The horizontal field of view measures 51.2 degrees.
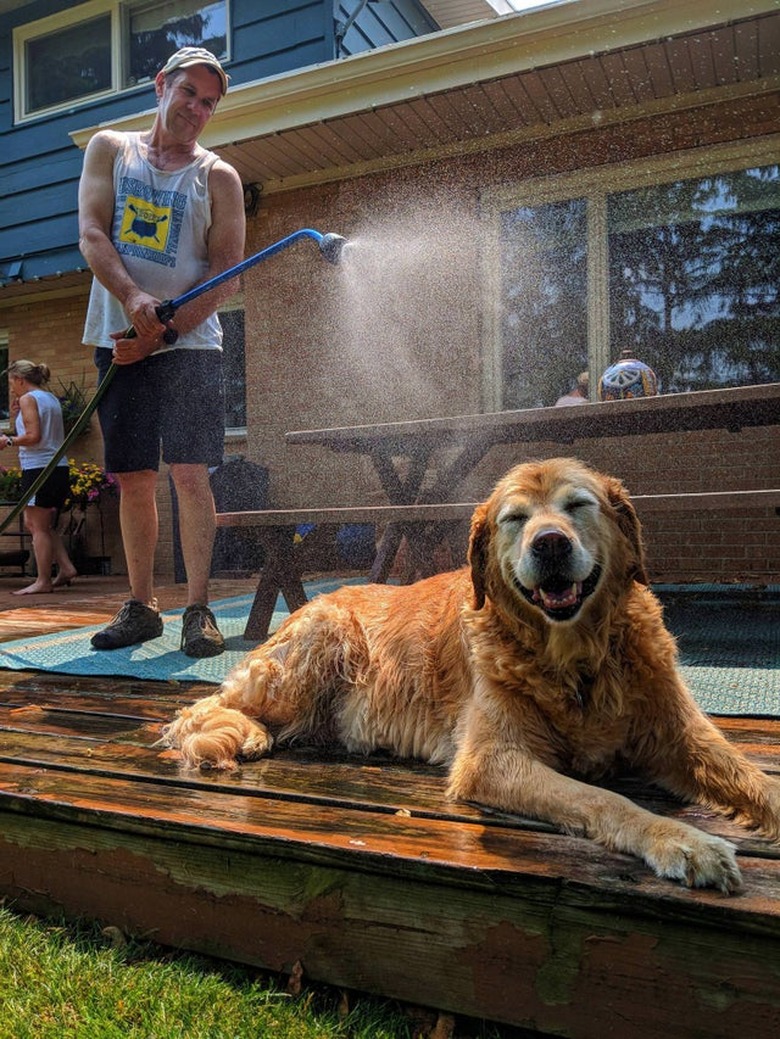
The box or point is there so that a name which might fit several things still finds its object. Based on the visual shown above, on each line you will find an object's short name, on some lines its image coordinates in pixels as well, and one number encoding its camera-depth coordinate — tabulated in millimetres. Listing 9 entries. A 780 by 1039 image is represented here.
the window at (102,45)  8180
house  5434
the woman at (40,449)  6559
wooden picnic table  3303
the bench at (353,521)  2918
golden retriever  1547
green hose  3260
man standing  3402
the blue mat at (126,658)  3162
